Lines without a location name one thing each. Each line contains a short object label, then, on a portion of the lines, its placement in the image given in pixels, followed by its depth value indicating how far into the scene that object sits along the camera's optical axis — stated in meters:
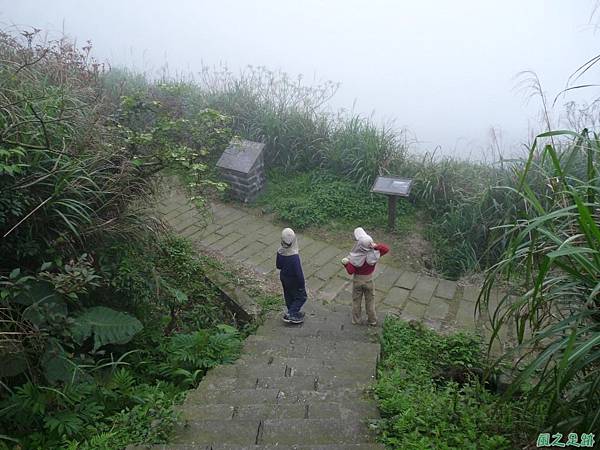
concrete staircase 2.02
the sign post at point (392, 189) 5.34
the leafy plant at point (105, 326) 2.73
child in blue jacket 3.71
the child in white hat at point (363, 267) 3.62
